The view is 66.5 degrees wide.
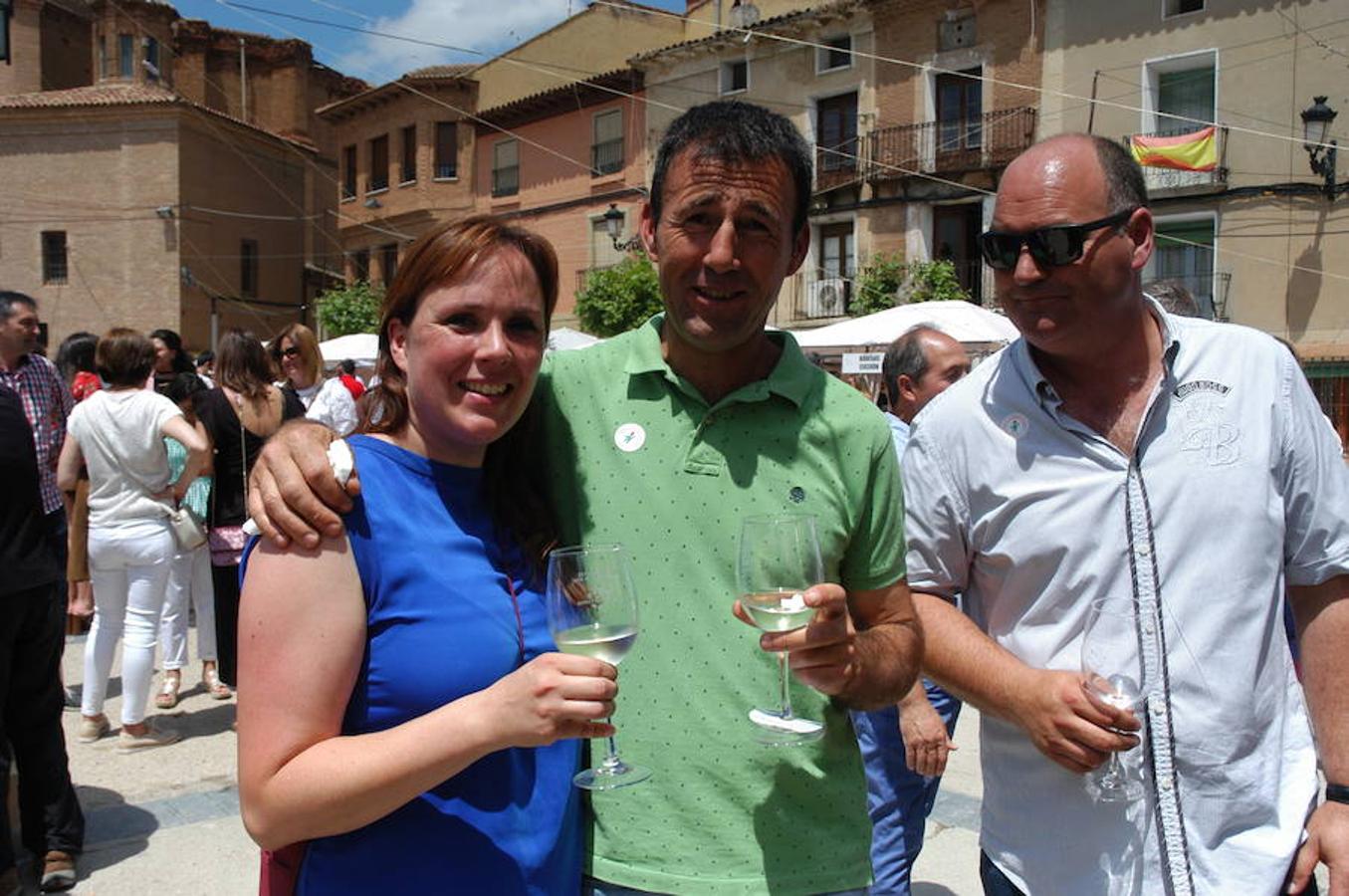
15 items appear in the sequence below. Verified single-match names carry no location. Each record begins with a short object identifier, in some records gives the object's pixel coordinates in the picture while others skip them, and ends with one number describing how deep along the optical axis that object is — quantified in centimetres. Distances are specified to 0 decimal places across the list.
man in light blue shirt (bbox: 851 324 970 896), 314
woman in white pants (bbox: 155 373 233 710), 618
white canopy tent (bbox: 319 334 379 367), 1488
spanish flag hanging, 1834
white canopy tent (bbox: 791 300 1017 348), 1036
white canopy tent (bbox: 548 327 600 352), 1423
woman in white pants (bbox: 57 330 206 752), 548
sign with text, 1292
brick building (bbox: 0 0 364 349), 3241
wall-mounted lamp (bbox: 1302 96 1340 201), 1733
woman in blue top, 150
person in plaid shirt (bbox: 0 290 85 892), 404
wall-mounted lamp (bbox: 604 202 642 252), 2157
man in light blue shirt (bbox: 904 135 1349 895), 207
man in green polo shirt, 191
